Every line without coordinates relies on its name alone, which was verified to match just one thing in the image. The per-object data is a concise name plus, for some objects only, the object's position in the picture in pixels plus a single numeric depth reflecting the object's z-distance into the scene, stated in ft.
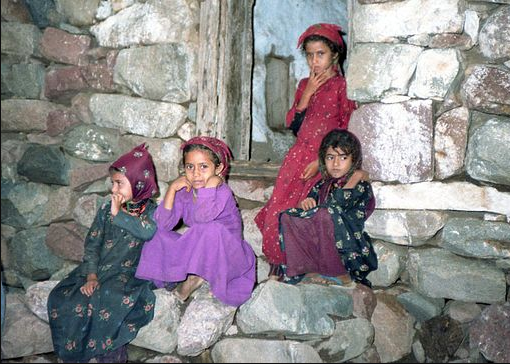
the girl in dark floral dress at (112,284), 9.25
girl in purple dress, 9.33
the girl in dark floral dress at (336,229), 9.67
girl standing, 10.55
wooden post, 11.71
